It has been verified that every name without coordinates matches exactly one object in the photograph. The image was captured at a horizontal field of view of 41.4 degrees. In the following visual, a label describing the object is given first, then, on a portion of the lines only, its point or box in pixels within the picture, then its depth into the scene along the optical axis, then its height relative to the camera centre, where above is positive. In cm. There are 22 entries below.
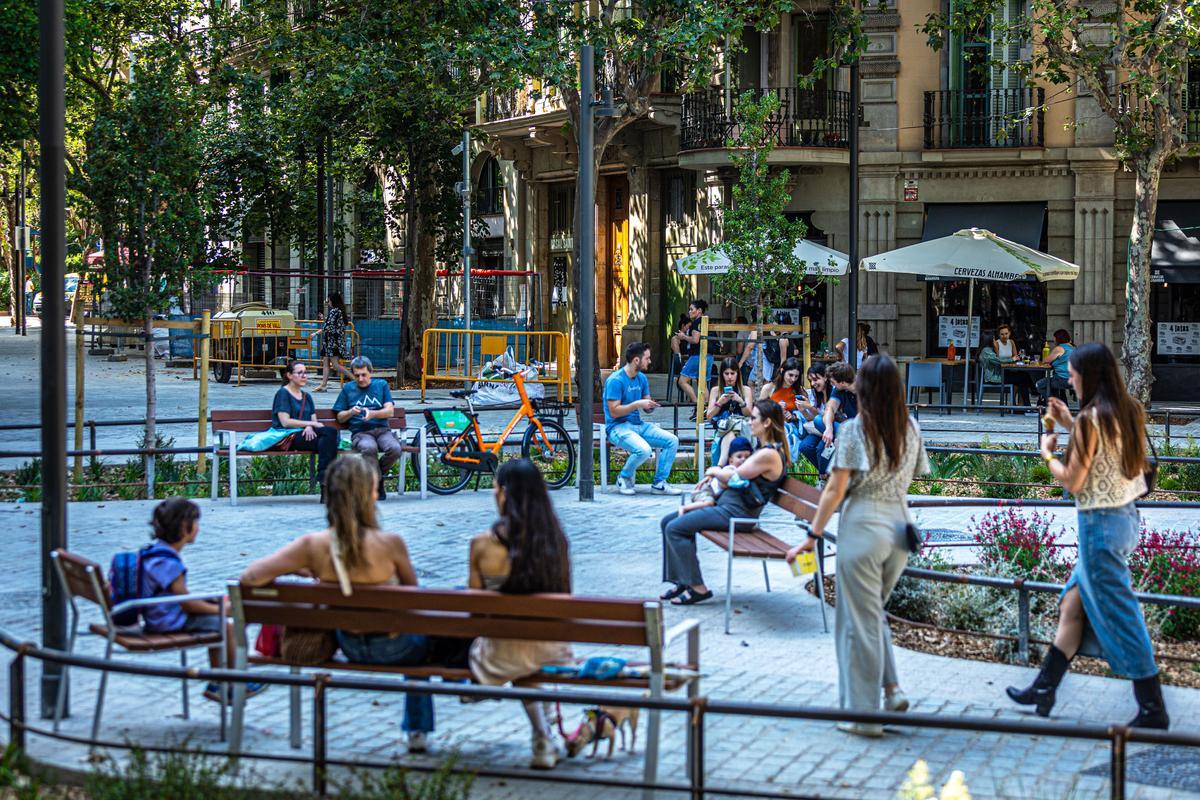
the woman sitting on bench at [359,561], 644 -90
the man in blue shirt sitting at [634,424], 1503 -81
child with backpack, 691 -105
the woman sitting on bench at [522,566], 626 -90
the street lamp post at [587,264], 1480 +74
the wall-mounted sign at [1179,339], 2934 -3
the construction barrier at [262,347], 3186 -12
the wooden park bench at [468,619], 603 -110
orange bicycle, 1519 -106
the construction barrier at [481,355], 2484 -27
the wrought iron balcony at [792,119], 3081 +429
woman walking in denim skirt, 689 -71
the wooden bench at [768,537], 915 -122
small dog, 652 -160
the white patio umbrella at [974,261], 2541 +125
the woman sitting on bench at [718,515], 962 -108
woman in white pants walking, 679 -75
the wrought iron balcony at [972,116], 3030 +428
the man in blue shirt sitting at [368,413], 1420 -65
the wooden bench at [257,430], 1409 -84
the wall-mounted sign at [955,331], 3034 +14
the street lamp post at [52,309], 686 +14
